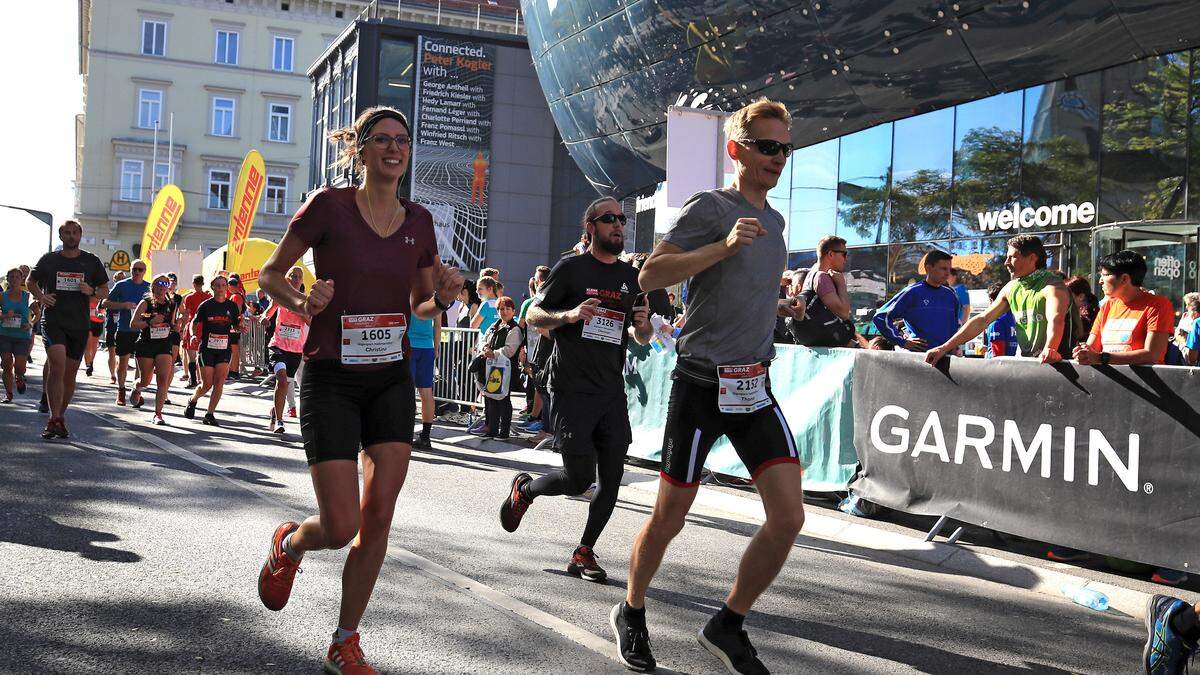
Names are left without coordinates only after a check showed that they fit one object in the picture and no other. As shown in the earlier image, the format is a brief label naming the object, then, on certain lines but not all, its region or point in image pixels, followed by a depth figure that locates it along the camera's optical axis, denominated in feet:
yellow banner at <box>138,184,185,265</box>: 90.79
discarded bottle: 18.93
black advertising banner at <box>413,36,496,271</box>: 132.16
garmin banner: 19.38
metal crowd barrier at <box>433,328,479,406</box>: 44.73
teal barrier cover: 26.89
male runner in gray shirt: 13.14
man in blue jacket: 30.04
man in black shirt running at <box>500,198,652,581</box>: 19.08
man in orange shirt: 22.25
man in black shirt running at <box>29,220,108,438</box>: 34.40
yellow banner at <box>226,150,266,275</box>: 75.51
